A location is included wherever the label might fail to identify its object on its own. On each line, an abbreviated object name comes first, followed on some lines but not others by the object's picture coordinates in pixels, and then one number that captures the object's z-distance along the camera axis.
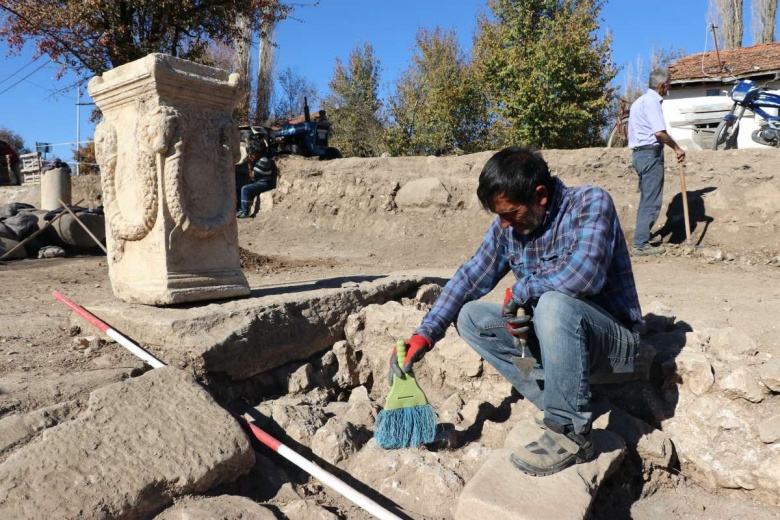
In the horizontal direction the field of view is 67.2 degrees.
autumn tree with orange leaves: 8.02
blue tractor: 11.80
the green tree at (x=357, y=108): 20.22
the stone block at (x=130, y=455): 1.86
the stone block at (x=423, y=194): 8.91
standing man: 5.75
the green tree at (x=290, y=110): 24.92
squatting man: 2.13
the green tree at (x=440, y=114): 17.06
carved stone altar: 3.27
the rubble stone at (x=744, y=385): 2.55
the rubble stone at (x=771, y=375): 2.51
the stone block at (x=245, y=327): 2.88
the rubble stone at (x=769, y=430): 2.41
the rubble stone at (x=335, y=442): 2.47
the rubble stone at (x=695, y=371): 2.68
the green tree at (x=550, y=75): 13.67
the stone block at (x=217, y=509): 1.95
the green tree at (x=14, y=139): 34.88
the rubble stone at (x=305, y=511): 2.06
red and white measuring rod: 2.00
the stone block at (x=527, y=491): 1.92
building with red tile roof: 14.02
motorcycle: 9.01
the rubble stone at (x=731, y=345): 2.85
